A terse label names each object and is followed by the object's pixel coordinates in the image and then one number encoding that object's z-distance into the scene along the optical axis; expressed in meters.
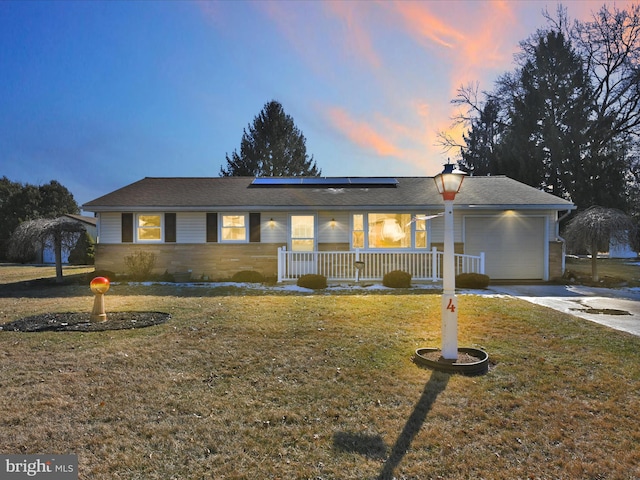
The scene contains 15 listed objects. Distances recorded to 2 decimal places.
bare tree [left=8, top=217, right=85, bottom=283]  12.50
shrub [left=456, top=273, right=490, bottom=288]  10.88
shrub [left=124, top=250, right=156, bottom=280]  12.62
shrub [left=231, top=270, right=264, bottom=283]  12.49
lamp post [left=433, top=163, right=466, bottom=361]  4.42
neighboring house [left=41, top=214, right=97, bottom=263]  24.92
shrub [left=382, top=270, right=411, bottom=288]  11.16
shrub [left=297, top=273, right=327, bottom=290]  11.10
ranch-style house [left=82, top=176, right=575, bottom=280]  12.96
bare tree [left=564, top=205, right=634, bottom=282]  11.92
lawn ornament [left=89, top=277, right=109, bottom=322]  6.68
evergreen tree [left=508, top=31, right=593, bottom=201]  24.41
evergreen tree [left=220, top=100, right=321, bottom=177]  35.75
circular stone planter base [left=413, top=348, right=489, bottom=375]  4.22
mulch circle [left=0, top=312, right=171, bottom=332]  6.12
